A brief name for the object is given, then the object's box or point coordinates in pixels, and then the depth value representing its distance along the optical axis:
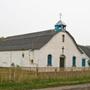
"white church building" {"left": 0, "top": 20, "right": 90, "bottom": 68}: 21.69
